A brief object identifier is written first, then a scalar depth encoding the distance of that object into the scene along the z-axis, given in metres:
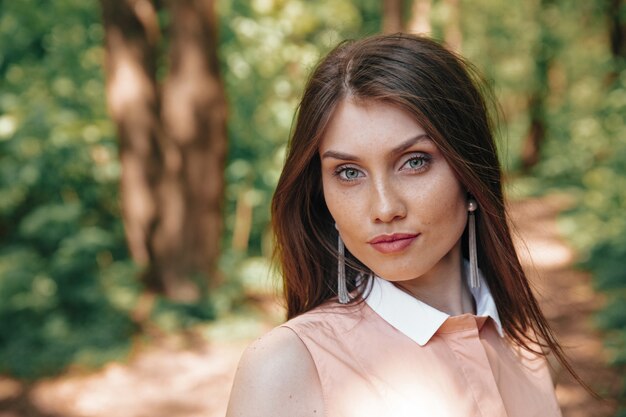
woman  1.33
